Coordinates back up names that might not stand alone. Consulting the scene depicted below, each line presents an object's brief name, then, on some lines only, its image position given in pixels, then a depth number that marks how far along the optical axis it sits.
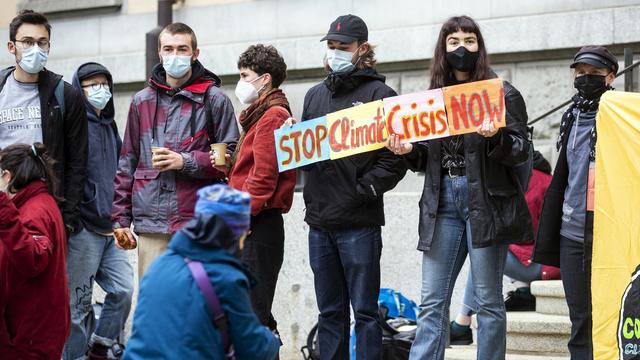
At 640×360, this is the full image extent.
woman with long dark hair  10.58
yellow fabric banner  10.24
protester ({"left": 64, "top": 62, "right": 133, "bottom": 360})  12.80
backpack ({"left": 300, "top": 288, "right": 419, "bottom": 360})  12.99
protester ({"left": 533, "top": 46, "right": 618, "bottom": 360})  10.89
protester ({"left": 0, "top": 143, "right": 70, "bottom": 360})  10.63
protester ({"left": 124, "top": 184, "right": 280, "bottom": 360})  7.80
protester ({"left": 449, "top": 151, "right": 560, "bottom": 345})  14.59
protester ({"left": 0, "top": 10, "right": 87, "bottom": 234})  12.45
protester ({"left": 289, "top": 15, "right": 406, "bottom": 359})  11.16
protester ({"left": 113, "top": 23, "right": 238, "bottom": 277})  11.70
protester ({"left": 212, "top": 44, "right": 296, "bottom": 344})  11.40
